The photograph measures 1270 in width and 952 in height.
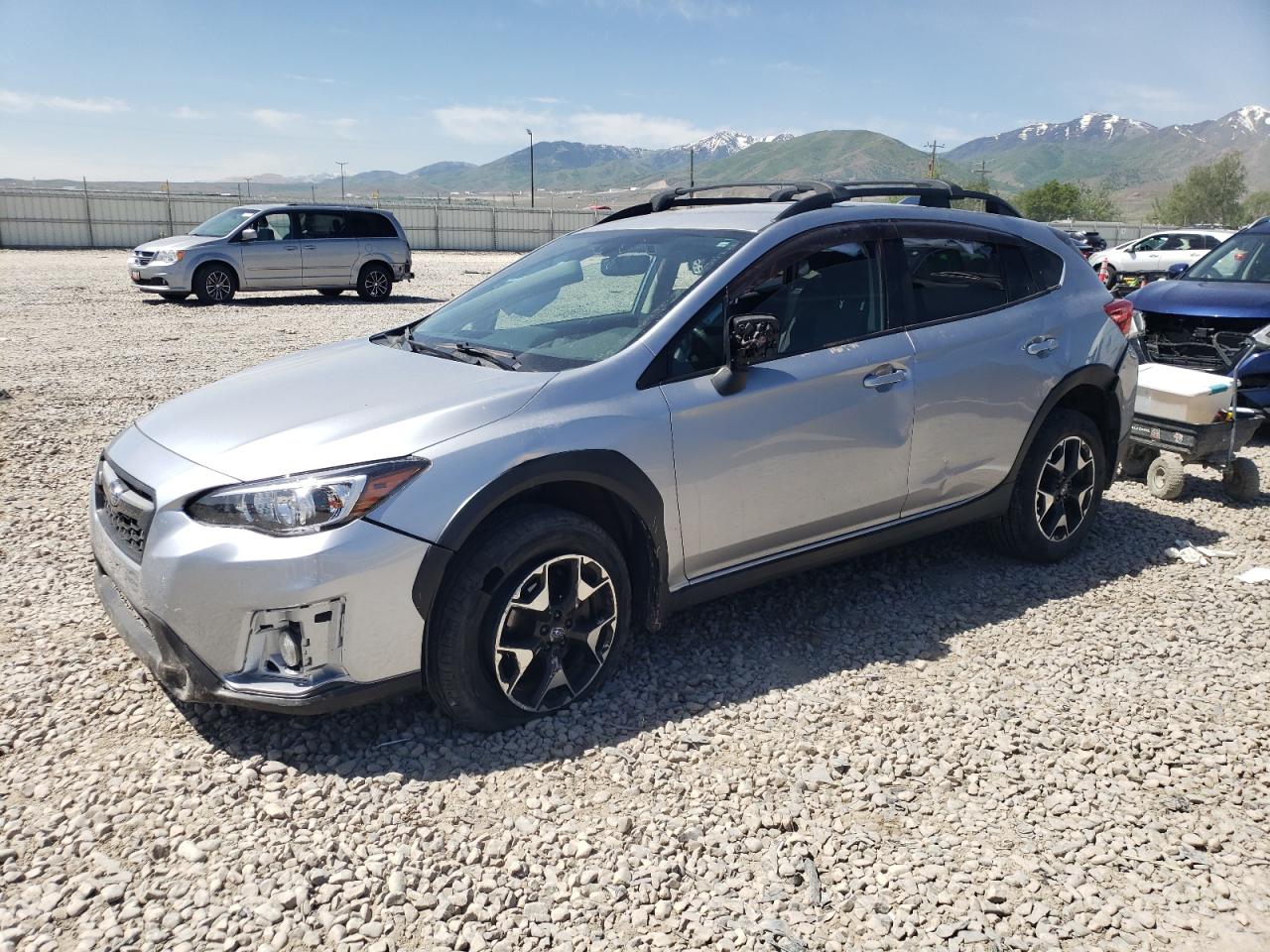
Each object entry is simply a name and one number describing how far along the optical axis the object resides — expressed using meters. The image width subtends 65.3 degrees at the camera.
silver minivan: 17.47
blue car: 7.84
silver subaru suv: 3.08
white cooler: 6.30
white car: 25.77
